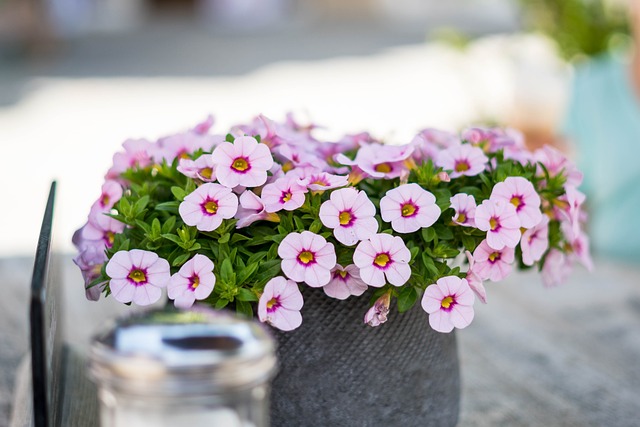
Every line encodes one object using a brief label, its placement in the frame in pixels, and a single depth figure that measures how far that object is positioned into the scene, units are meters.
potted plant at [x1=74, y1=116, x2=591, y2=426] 0.78
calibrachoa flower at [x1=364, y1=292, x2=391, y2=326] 0.79
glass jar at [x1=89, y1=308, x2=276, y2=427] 0.65
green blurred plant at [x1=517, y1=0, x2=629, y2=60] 2.79
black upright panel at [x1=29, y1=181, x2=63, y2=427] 0.72
